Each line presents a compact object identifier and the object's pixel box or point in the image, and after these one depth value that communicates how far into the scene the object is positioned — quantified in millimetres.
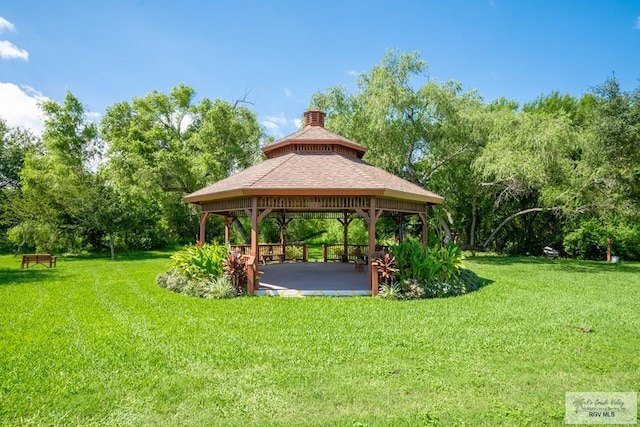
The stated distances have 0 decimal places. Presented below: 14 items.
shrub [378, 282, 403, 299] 8656
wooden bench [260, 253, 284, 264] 16100
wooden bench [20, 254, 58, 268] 15125
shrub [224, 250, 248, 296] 9289
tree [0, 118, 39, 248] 25359
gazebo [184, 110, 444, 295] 9406
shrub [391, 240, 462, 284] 9281
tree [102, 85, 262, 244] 21781
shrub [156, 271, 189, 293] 9719
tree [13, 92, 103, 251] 19422
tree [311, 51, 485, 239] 17312
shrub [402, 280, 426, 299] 8689
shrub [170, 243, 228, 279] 9773
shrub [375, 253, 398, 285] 9047
